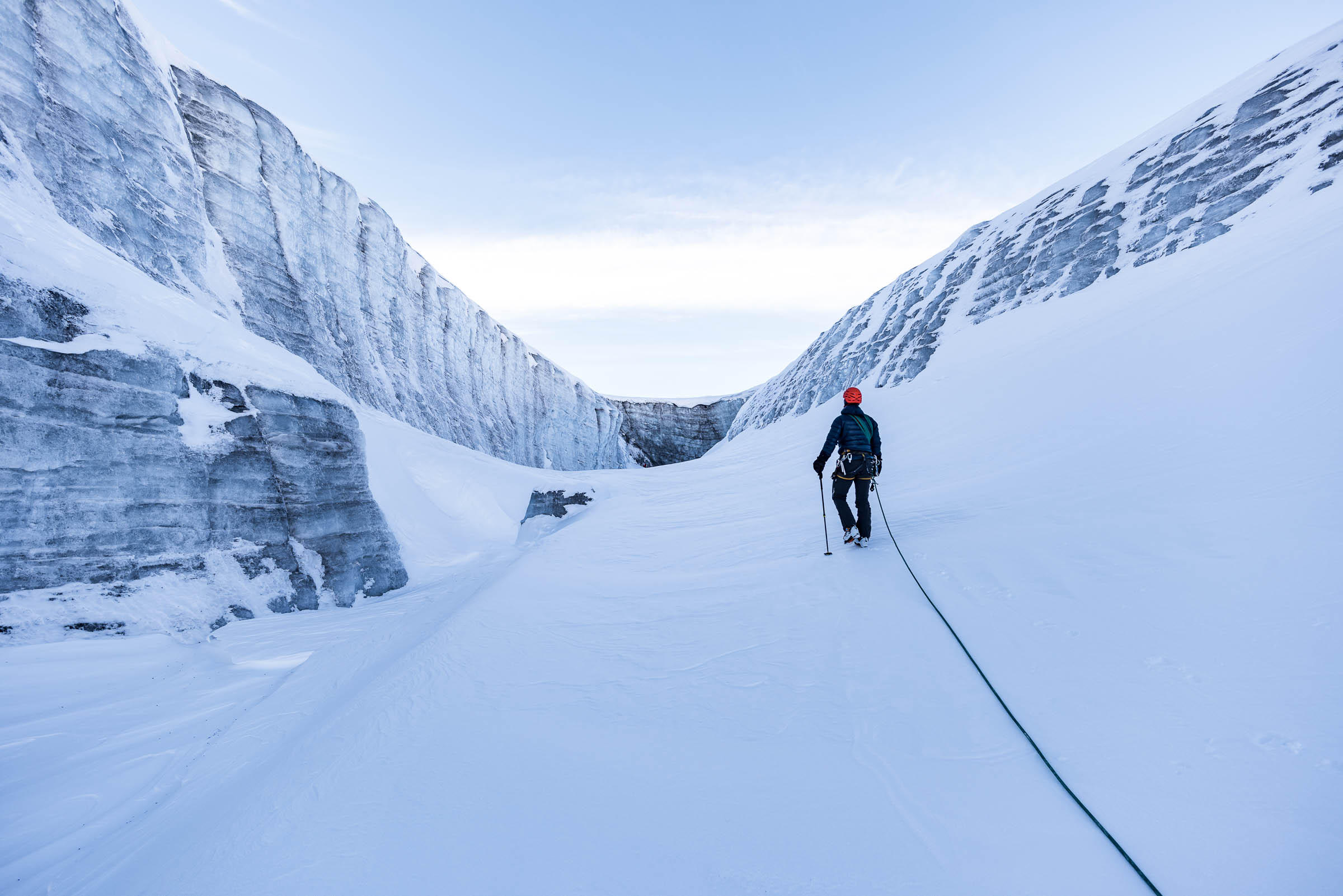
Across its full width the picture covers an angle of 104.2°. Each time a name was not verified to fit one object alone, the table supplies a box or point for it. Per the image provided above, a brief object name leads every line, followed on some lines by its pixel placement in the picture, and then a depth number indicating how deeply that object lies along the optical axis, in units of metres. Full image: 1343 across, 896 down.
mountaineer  4.92
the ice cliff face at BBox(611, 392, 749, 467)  50.56
